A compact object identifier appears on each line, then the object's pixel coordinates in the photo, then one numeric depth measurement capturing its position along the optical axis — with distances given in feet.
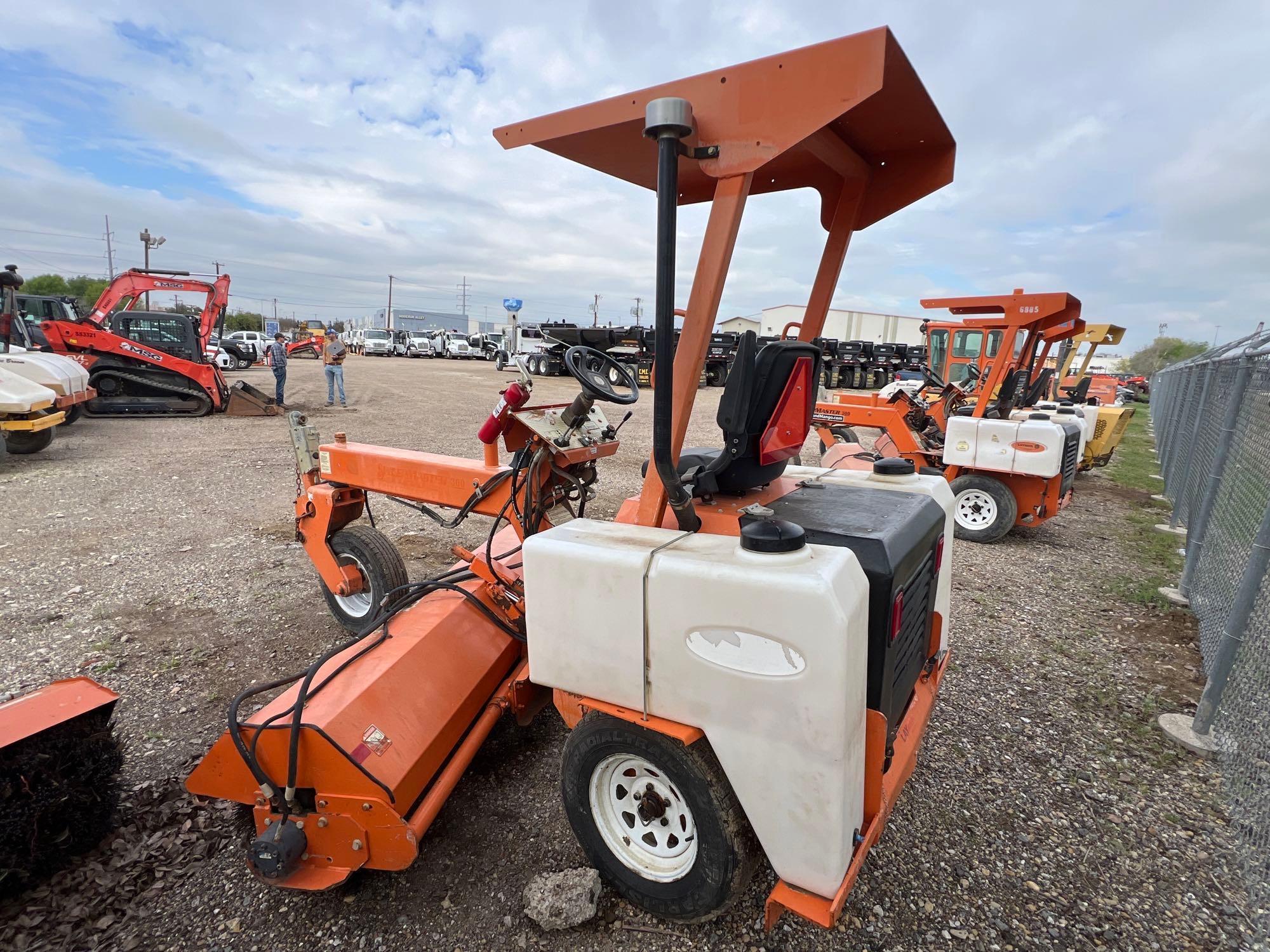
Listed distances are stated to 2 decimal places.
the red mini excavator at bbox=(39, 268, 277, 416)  40.52
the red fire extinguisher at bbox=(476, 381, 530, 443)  9.20
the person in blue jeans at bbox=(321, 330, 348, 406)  47.42
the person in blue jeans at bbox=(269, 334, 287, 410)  47.55
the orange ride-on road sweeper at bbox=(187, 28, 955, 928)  5.40
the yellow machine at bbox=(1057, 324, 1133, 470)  31.24
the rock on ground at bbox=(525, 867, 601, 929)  6.79
